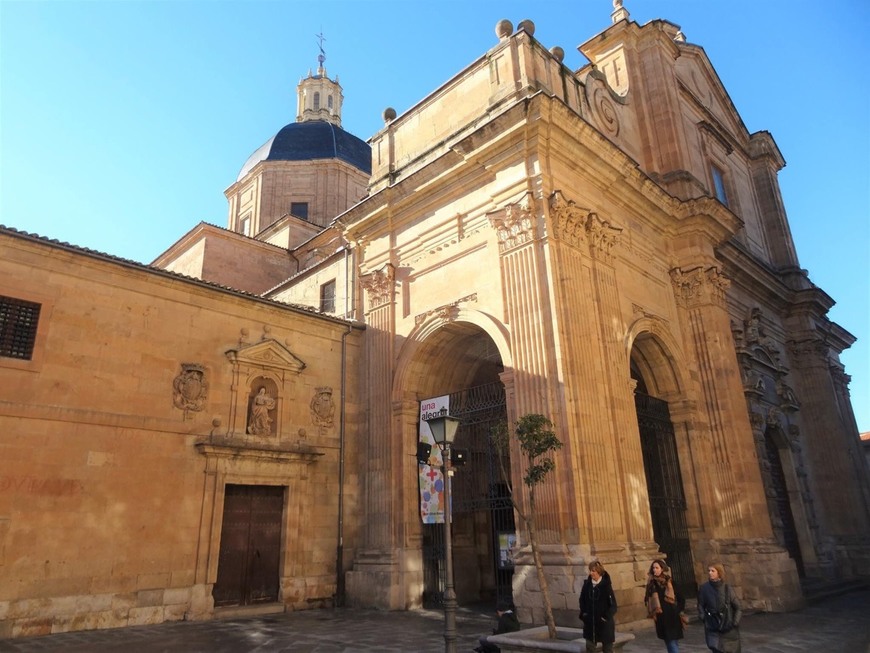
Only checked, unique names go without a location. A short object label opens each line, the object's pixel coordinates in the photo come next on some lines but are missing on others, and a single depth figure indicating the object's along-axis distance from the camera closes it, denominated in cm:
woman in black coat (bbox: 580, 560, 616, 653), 704
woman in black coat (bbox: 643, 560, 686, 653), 732
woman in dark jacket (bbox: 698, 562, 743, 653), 665
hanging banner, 1366
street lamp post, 763
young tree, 862
